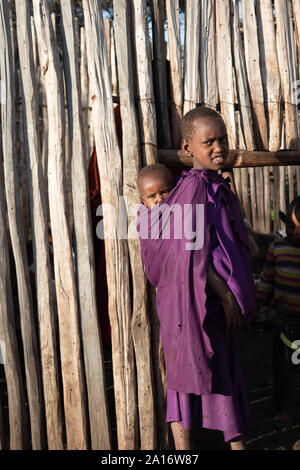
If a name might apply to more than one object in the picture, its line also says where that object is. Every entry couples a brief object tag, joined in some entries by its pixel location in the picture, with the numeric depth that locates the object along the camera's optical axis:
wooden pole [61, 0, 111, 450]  3.40
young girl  2.86
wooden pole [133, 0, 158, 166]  3.41
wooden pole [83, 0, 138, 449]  3.39
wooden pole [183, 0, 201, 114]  3.56
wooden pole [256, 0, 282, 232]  3.77
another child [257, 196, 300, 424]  4.19
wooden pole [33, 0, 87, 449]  3.38
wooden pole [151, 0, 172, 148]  3.52
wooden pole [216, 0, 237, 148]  3.67
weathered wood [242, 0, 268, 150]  3.76
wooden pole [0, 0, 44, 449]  3.42
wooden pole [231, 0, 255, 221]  3.72
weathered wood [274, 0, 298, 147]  3.83
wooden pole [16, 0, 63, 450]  3.40
